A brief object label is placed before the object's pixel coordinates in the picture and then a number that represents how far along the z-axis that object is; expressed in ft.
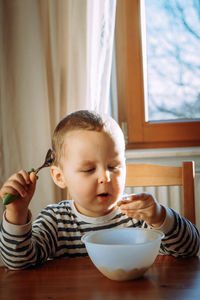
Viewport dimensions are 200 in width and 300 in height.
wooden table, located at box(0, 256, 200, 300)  1.95
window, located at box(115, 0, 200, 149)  6.10
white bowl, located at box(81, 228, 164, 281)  2.06
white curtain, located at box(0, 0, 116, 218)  5.17
